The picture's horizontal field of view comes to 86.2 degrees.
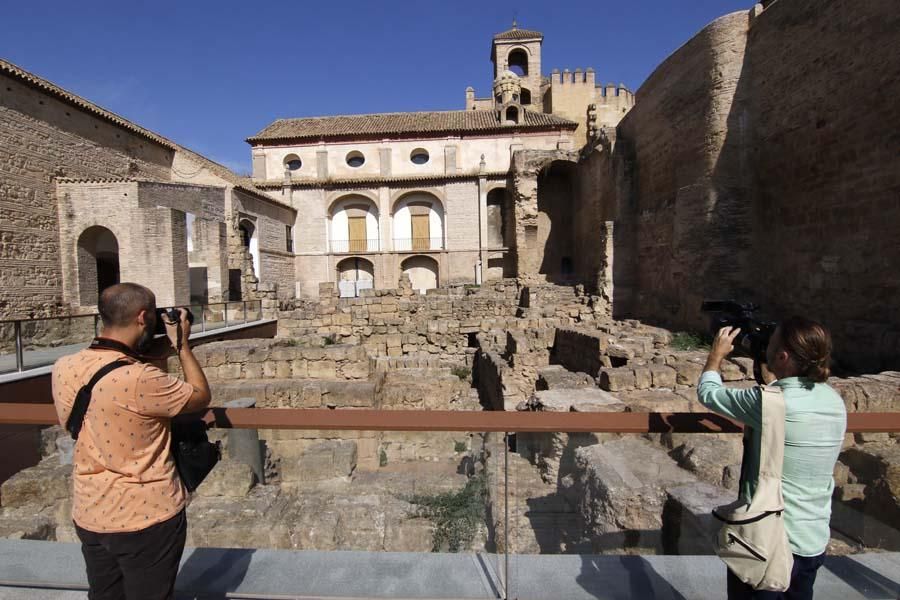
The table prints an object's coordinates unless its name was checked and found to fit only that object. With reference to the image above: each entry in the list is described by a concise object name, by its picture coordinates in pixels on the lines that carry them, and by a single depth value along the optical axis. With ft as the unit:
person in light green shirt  5.07
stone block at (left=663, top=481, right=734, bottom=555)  7.55
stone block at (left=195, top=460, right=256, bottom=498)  13.14
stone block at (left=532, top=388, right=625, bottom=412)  19.94
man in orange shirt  5.07
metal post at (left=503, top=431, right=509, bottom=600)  6.61
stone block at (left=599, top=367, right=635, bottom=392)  24.83
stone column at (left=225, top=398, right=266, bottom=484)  10.79
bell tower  125.39
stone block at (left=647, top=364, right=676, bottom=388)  25.70
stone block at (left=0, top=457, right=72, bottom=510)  11.03
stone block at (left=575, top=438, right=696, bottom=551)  8.78
